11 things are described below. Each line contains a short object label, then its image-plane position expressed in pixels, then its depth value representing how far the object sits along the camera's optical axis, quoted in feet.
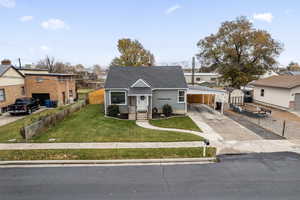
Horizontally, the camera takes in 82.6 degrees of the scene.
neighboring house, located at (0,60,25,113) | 60.34
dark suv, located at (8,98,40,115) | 57.21
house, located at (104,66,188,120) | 55.77
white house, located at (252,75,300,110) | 65.09
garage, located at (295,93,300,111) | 65.46
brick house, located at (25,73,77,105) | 72.64
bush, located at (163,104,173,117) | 56.54
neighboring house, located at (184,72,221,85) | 193.02
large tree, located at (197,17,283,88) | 78.95
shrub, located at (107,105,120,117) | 55.26
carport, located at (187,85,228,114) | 59.21
